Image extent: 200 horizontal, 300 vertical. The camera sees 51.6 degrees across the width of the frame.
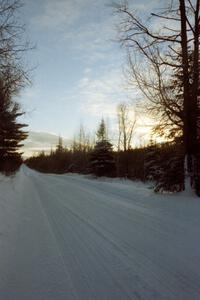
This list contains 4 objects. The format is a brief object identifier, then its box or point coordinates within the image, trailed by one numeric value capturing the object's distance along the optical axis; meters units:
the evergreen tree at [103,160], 25.17
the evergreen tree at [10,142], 15.53
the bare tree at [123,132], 28.69
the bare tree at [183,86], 8.47
